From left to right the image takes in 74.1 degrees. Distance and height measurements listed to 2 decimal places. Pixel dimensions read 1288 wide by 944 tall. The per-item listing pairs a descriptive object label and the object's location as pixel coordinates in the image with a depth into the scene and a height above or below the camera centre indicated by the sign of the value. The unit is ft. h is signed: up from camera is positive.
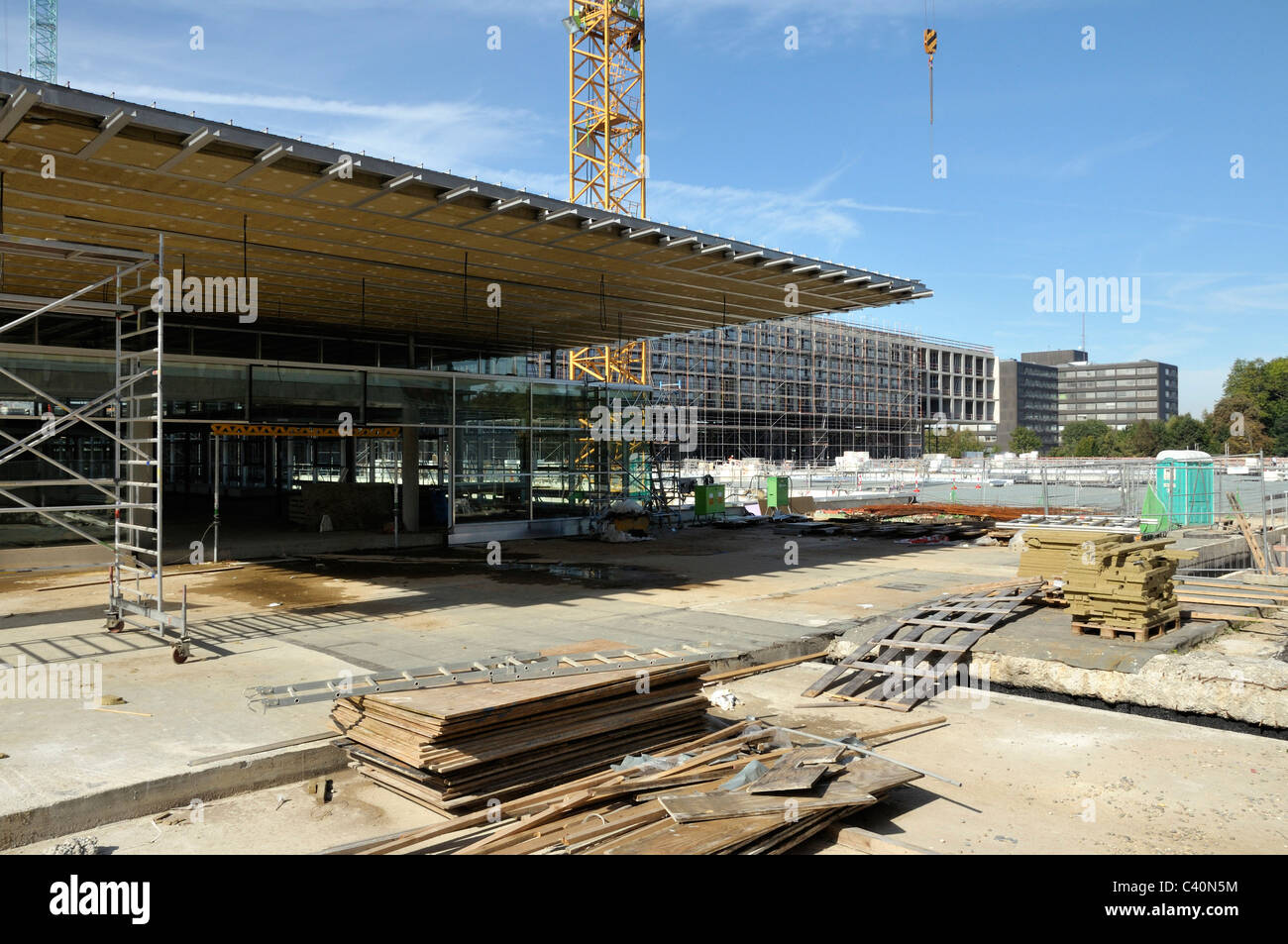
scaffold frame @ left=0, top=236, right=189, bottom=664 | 34.53 +1.98
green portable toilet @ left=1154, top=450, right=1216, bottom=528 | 72.28 -1.59
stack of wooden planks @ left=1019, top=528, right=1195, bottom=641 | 35.47 -5.20
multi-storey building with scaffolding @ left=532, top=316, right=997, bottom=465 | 275.18 +29.40
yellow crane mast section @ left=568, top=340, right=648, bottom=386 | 143.64 +18.88
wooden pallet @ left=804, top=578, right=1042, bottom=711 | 31.89 -7.54
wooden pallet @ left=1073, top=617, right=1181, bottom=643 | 35.24 -7.04
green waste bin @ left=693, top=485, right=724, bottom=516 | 102.63 -3.74
